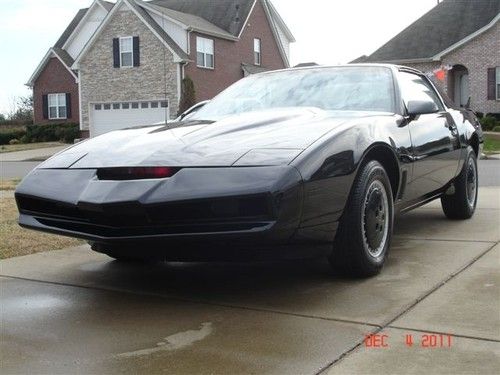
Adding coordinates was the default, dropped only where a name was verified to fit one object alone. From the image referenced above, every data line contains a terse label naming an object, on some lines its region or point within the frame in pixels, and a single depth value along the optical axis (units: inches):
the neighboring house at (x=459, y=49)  1142.3
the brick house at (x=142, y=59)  1217.4
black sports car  134.2
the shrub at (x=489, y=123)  1084.5
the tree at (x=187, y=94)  1126.4
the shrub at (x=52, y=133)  1333.7
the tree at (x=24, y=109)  2315.5
